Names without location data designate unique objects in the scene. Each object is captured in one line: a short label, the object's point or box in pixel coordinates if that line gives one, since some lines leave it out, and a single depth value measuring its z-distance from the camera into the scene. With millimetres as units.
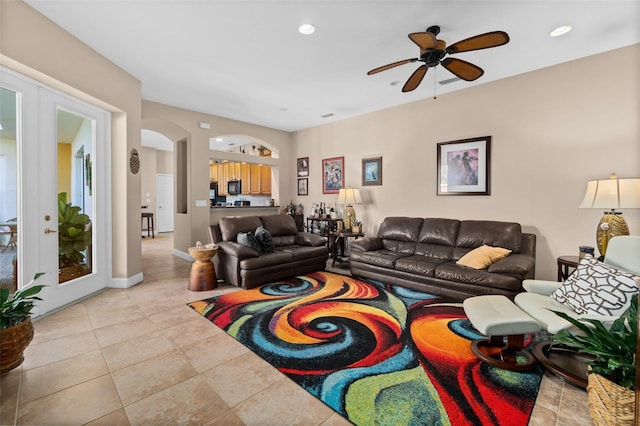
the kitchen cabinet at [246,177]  7375
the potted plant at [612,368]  1356
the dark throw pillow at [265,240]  4242
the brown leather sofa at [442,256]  3176
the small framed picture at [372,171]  5340
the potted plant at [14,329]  1831
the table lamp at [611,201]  2676
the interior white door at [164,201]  9519
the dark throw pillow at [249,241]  4039
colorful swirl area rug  1676
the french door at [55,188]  2676
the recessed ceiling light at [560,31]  2741
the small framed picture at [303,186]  6672
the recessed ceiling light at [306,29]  2730
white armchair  1921
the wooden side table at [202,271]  3785
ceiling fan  2238
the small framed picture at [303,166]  6652
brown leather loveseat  3861
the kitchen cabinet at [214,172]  8705
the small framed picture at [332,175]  5965
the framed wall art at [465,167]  4133
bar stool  8751
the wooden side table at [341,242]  5109
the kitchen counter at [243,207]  5836
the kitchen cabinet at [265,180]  7172
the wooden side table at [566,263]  2944
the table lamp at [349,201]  5301
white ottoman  1970
